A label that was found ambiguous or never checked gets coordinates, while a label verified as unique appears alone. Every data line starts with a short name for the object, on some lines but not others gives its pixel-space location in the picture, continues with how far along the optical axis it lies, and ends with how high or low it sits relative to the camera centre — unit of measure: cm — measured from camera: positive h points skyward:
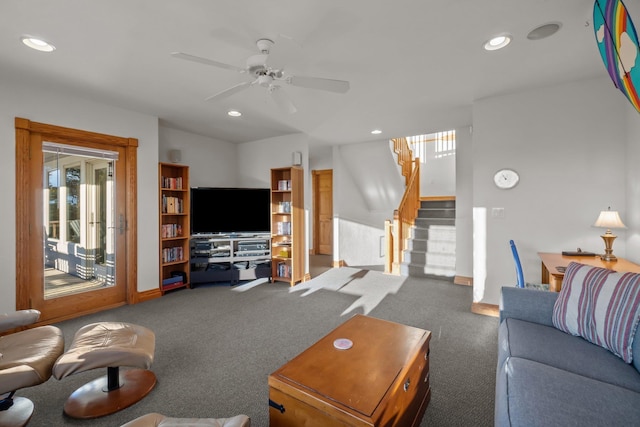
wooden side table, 233 -46
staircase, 514 -63
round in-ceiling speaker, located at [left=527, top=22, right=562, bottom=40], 210 +130
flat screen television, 475 +3
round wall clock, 331 +36
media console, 474 -74
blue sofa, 113 -77
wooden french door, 309 -7
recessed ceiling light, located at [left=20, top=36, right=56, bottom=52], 226 +133
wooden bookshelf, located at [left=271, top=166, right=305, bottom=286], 486 -22
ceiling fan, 213 +101
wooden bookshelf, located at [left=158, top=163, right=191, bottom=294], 438 -20
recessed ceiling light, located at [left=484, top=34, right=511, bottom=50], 225 +131
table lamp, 258 -14
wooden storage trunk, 124 -79
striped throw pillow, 155 -56
